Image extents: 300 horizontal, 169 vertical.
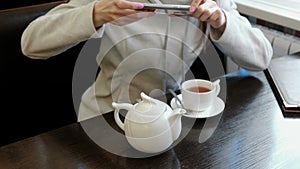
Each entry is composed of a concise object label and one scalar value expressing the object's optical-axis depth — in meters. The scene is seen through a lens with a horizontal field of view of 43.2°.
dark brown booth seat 1.06
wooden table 0.70
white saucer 0.84
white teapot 0.68
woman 0.85
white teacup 0.82
